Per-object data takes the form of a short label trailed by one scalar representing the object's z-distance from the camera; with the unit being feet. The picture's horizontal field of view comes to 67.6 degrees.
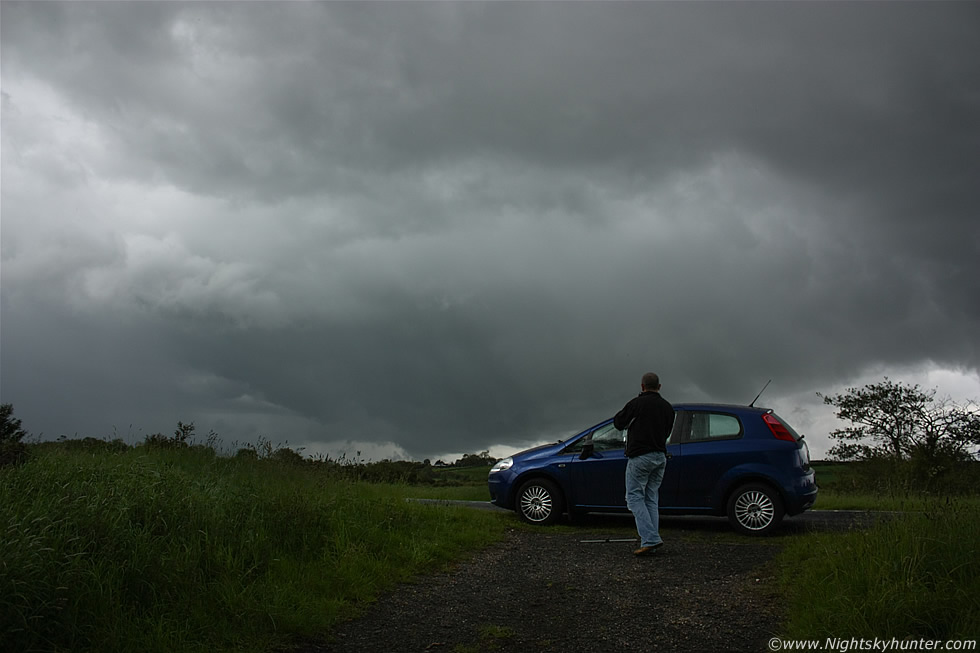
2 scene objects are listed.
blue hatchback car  33.88
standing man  30.66
